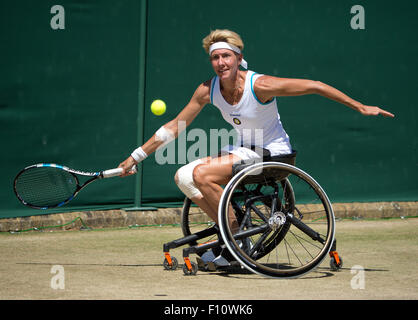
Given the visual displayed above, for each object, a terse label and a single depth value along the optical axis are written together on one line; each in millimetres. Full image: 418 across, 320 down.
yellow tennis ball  11897
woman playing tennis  9172
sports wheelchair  8484
